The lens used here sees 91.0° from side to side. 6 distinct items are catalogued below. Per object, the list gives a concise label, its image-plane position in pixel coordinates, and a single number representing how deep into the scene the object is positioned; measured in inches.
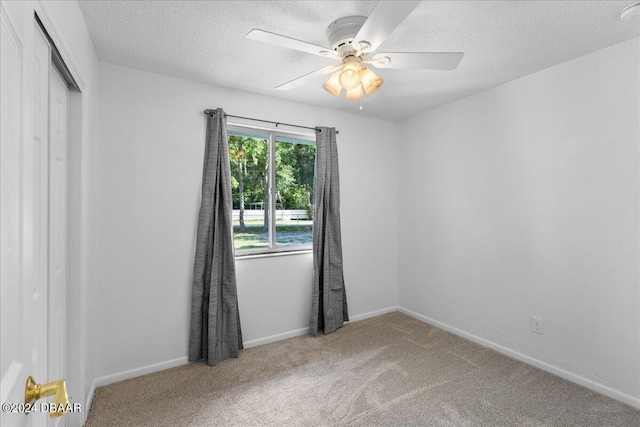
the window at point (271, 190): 122.3
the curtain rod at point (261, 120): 107.9
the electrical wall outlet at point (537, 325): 100.7
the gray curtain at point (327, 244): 128.4
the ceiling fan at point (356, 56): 63.2
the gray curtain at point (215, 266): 104.7
